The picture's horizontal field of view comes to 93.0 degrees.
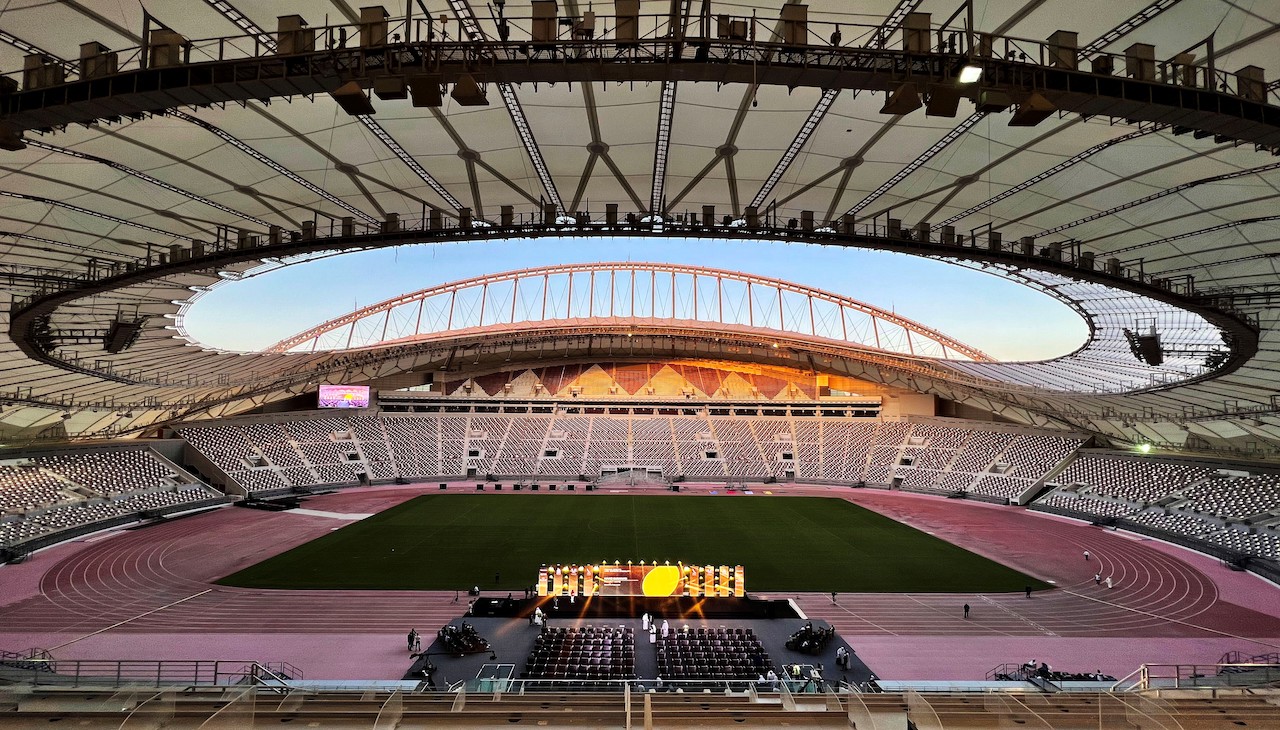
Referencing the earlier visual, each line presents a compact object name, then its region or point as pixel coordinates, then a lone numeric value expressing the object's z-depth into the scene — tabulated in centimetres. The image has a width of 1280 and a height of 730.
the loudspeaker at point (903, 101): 954
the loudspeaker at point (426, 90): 963
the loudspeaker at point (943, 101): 970
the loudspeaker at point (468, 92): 948
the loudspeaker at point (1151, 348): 2510
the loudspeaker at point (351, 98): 925
